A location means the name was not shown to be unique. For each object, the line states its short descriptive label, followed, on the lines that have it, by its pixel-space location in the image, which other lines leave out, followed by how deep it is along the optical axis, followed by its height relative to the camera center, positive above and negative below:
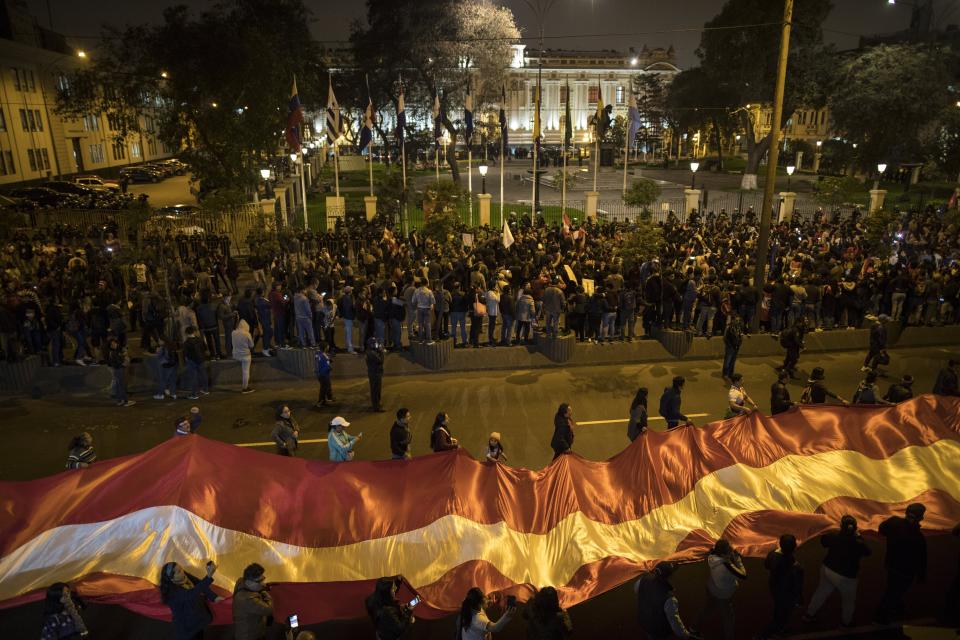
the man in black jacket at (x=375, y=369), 12.41 -4.22
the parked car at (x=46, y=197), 36.75 -2.96
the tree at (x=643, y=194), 28.34 -2.58
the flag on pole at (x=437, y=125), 31.38 +0.49
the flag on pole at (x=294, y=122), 24.48 +0.56
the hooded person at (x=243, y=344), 13.63 -4.07
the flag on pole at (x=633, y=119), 30.28 +0.58
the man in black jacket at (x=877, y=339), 14.53 -4.43
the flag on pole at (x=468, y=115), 29.02 +0.84
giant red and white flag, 6.77 -4.08
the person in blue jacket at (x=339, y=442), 9.19 -4.05
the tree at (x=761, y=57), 49.19 +5.43
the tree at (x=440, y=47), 44.06 +5.79
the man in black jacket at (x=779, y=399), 10.45 -4.09
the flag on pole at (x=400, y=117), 28.52 +0.75
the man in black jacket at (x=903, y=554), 6.65 -4.10
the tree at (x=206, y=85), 29.91 +2.42
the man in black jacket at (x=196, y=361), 13.09 -4.30
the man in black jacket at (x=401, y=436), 9.29 -4.03
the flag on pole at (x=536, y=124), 27.56 +0.36
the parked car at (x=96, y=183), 42.59 -2.62
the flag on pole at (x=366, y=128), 28.43 +0.33
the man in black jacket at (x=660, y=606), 5.77 -3.98
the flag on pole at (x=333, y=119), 25.33 +0.66
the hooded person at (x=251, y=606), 5.76 -3.90
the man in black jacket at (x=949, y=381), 10.82 -3.98
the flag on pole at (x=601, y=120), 30.25 +0.55
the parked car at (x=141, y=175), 54.84 -2.75
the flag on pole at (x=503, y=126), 29.98 +0.35
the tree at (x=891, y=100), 43.88 +1.81
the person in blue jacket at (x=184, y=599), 5.93 -3.93
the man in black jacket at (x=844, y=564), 6.51 -4.14
